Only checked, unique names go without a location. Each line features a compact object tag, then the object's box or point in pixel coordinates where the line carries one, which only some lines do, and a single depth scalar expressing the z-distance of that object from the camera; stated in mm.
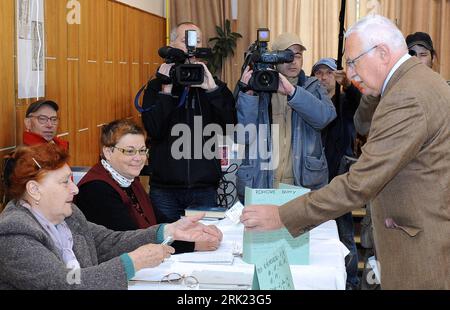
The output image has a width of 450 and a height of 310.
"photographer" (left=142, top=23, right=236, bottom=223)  3791
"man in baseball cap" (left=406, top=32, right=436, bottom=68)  4074
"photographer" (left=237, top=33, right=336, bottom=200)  3729
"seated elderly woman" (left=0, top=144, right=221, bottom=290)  2074
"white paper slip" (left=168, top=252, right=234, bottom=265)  2609
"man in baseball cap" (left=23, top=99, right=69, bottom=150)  4018
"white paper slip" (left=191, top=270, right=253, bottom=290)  2295
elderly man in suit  2051
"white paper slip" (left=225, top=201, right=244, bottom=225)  3057
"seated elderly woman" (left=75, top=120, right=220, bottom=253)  2885
